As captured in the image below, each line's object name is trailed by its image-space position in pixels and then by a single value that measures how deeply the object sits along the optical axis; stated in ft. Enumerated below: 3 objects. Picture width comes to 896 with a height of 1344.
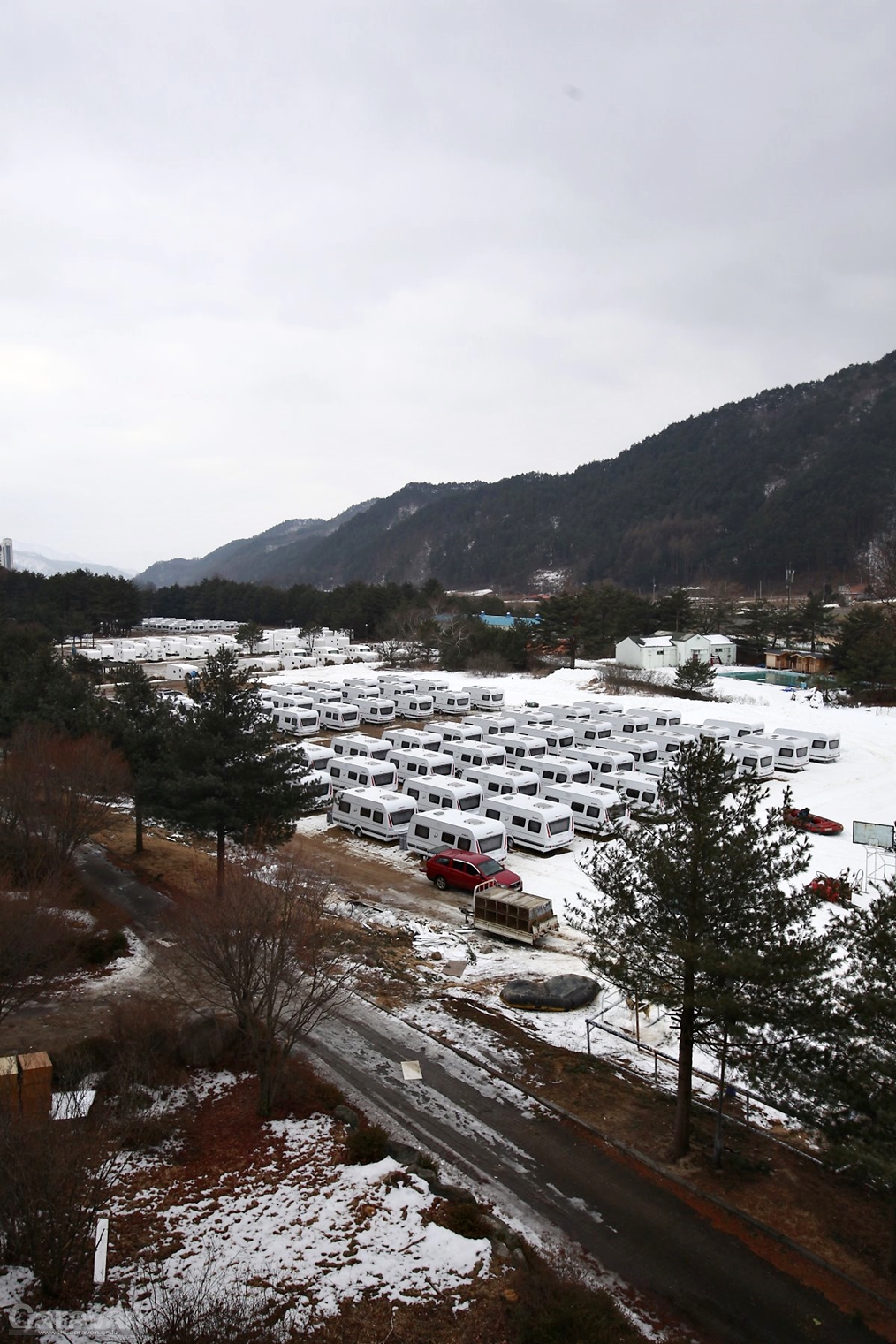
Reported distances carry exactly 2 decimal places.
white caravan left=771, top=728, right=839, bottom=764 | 124.26
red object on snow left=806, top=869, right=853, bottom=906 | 59.30
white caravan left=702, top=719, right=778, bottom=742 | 130.72
